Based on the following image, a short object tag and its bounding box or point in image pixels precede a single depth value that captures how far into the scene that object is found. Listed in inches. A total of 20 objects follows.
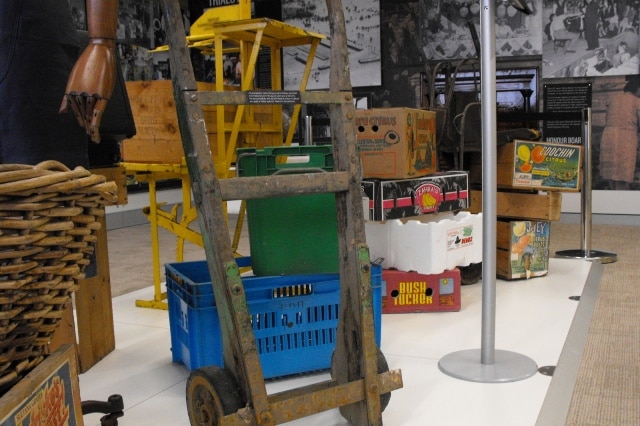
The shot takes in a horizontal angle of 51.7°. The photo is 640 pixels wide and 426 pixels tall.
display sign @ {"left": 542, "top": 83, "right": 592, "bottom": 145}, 240.4
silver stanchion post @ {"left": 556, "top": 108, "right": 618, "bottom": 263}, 168.2
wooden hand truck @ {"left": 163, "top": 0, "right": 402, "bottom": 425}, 61.5
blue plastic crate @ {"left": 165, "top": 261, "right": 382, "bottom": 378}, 82.5
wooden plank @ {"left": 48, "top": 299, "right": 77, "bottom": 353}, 82.1
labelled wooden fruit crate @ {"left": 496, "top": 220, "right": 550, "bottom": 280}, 142.7
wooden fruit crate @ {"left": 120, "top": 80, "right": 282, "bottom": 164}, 129.5
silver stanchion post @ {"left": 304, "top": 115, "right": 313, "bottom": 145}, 189.9
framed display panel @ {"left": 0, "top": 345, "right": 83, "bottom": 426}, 38.7
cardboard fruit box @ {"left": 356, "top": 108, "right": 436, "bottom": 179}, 125.4
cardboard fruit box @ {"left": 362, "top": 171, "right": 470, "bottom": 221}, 119.3
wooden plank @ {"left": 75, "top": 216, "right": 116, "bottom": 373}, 94.9
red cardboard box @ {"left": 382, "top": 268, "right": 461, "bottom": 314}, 119.2
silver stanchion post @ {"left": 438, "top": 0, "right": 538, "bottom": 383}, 82.0
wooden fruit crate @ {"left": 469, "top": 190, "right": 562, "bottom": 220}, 144.2
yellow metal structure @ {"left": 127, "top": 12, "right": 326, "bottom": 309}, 129.3
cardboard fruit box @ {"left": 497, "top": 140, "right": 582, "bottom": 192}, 147.6
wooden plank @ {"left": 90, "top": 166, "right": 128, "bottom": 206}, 97.5
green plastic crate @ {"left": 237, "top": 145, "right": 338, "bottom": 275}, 86.1
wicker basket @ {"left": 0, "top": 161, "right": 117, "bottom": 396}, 34.4
